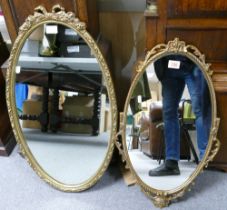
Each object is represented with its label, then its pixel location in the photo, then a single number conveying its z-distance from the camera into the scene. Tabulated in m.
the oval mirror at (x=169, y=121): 1.23
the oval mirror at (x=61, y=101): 1.26
